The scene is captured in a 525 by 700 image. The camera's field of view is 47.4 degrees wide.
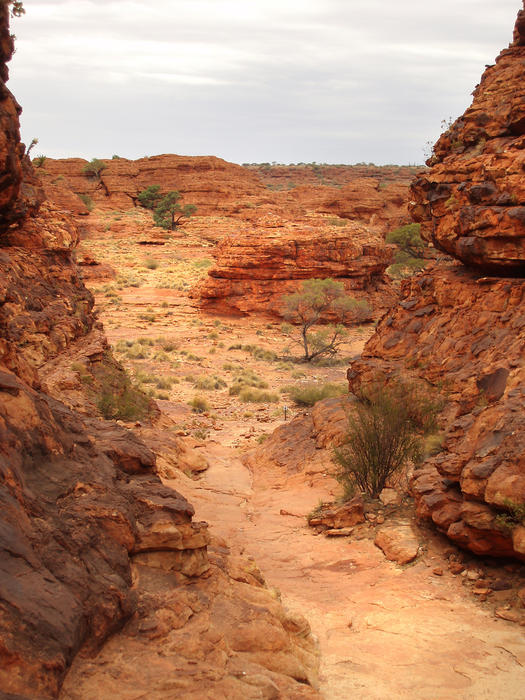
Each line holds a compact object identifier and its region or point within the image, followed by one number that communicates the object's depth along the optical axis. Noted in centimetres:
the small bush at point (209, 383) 1981
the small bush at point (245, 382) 1928
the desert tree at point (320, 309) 2817
